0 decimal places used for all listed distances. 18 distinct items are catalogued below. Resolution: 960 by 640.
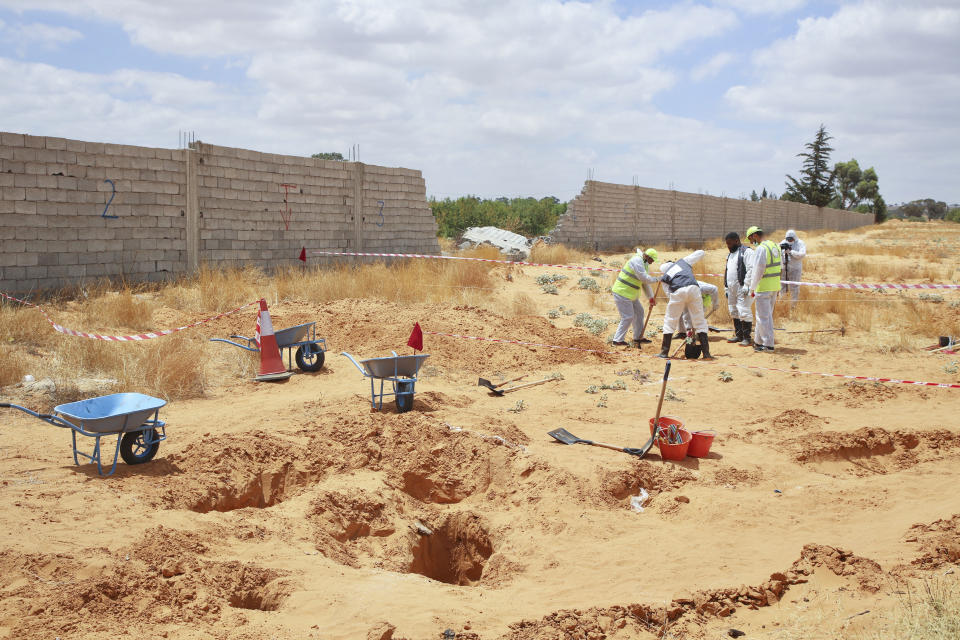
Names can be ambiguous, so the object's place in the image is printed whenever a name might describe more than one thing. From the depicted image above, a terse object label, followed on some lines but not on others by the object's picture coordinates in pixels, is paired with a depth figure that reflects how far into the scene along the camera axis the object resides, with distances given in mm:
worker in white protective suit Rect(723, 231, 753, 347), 11969
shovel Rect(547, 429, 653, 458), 6566
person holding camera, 14223
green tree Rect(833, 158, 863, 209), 80438
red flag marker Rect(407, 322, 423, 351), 7660
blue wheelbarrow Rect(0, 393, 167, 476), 5234
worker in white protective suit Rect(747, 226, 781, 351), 11438
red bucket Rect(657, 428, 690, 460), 6547
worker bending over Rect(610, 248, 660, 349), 11531
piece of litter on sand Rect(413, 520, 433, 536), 5566
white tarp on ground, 23622
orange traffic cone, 8883
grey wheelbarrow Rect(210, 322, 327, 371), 9031
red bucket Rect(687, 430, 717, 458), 6695
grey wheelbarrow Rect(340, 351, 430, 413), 7277
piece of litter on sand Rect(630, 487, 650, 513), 5754
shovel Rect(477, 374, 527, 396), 8836
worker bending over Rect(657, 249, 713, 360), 10852
